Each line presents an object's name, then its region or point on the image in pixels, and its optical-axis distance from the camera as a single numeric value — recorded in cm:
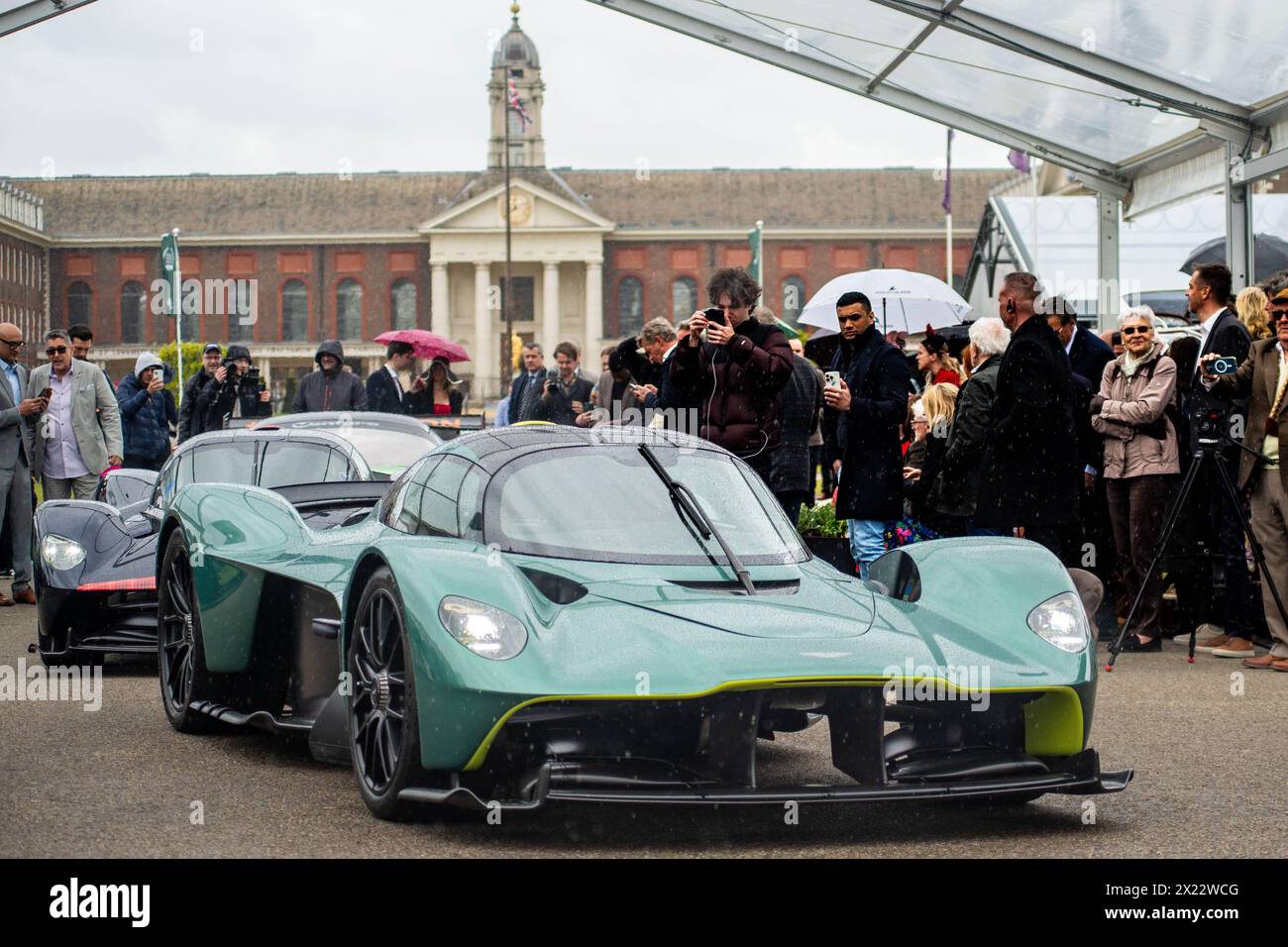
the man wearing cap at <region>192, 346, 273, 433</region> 1669
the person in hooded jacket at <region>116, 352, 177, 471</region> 1612
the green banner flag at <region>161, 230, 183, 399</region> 4478
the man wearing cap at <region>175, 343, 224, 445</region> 1692
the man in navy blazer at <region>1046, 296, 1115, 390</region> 1141
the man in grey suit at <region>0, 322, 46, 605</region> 1376
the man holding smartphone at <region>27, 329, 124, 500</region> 1445
